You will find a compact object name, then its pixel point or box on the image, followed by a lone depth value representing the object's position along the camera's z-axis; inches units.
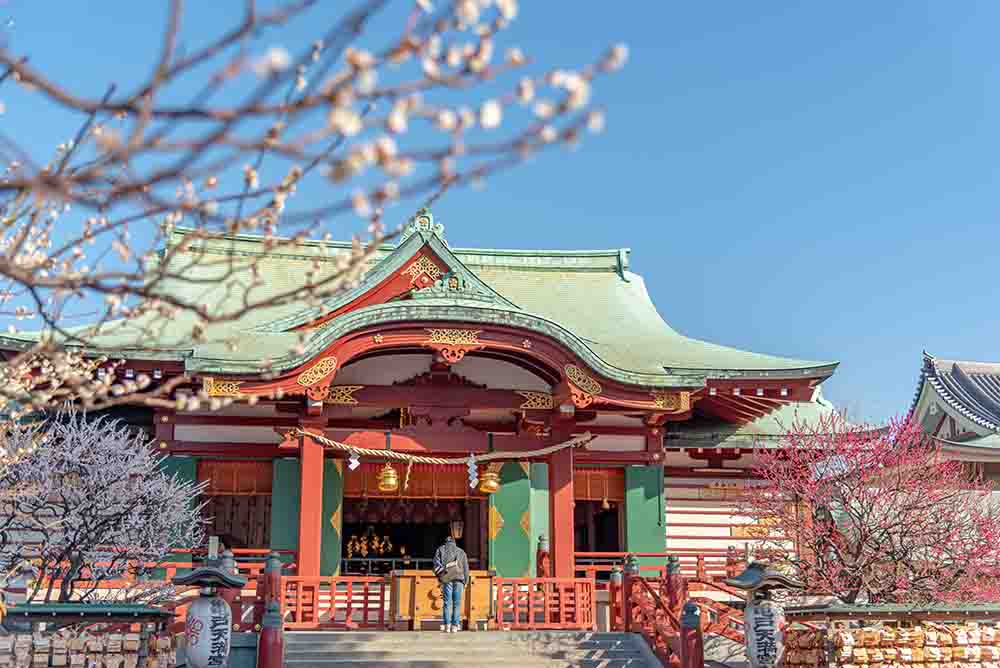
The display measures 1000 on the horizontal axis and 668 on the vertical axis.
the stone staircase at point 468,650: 559.5
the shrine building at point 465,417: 666.2
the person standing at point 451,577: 609.0
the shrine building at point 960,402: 1240.8
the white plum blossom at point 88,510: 551.2
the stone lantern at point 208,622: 484.4
